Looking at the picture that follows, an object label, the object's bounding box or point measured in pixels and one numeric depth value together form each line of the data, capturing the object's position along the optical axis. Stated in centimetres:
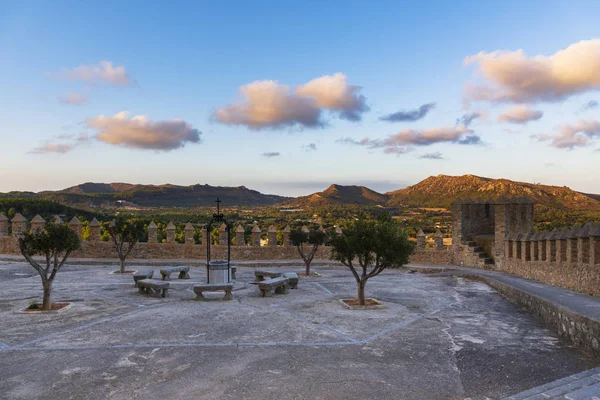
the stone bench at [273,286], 1246
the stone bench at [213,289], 1184
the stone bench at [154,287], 1225
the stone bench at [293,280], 1409
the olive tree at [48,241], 1079
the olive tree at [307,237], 1847
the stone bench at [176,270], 1568
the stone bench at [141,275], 1357
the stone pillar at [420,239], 2130
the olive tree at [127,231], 1792
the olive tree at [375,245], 1112
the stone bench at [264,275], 1506
